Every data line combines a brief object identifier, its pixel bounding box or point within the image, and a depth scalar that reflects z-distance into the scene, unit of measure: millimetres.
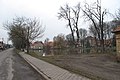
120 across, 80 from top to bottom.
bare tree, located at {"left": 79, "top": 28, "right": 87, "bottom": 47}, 44055
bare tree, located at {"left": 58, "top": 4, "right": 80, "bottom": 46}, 24172
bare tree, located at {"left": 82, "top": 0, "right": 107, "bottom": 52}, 19346
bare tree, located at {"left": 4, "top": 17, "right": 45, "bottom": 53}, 23069
